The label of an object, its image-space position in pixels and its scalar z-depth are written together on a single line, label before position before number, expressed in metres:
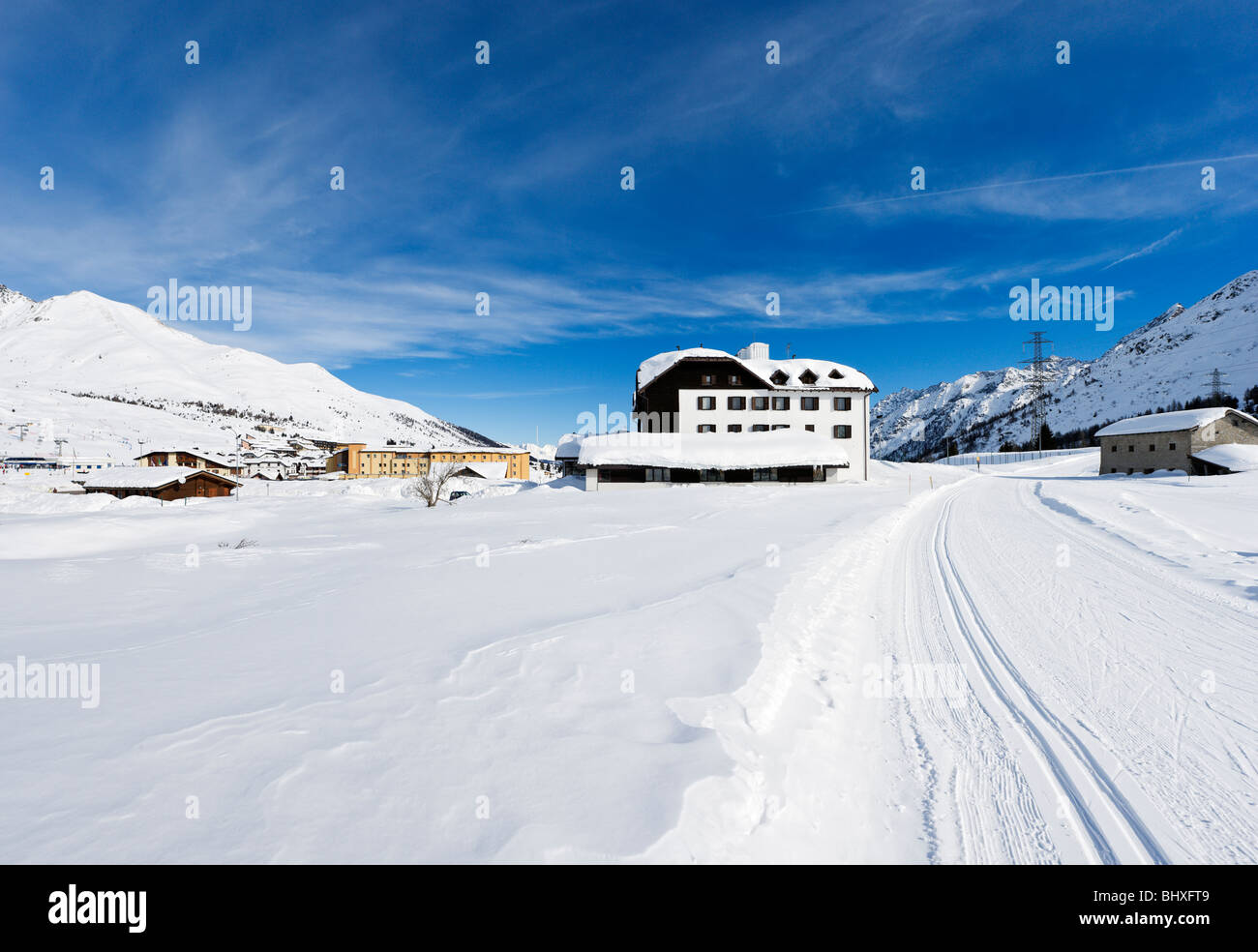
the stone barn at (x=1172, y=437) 45.50
